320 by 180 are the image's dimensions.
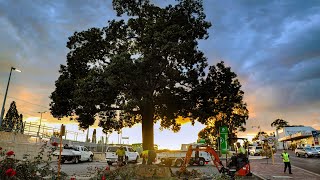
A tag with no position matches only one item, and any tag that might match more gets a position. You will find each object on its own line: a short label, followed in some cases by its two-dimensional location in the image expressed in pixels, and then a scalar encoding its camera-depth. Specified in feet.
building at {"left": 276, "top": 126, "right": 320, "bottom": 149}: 199.61
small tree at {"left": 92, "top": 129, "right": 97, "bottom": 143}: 169.44
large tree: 51.42
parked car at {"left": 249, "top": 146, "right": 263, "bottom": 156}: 159.91
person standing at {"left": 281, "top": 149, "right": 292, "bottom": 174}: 54.98
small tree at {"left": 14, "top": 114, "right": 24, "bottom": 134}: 81.77
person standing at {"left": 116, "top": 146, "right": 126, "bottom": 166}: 70.90
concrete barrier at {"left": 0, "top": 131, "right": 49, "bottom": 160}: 71.39
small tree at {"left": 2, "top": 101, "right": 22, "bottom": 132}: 200.79
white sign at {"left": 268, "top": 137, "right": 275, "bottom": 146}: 84.67
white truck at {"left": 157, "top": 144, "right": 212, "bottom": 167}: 78.63
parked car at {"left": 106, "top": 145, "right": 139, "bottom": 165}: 82.89
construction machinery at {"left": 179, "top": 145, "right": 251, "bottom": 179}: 46.54
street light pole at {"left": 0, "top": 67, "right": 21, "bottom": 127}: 78.49
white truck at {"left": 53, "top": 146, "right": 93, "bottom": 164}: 82.37
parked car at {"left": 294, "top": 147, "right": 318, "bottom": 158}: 116.55
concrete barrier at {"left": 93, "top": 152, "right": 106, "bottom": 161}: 110.44
